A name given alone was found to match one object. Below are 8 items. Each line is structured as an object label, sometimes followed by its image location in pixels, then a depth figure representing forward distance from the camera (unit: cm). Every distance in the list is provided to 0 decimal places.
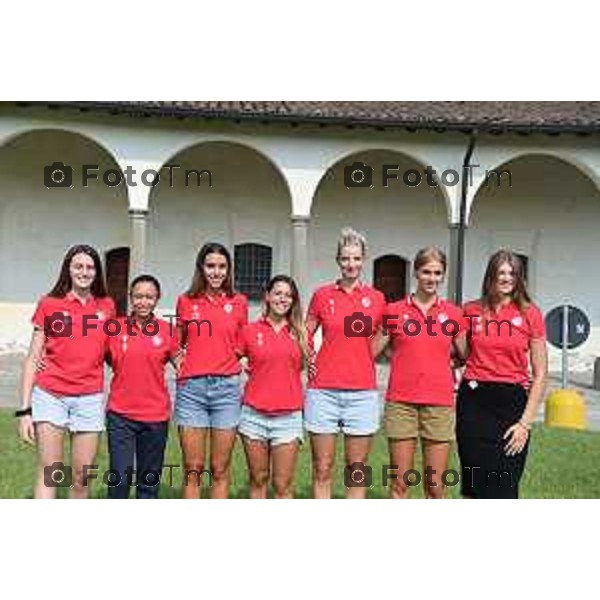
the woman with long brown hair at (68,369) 538
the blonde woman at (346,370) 552
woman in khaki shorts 544
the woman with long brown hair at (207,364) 562
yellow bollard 1217
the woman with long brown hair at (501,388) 531
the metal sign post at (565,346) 1512
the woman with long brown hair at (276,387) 557
